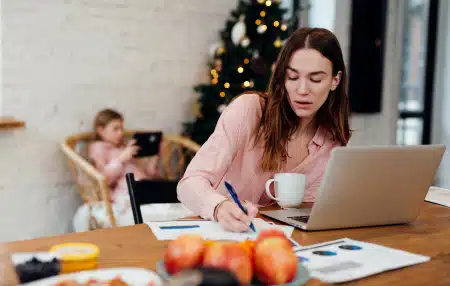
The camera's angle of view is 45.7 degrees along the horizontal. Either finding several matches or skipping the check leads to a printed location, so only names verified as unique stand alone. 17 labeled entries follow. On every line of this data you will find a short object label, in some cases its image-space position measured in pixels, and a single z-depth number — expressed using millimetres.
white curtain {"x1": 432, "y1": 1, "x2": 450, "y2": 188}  5129
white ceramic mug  1434
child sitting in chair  3010
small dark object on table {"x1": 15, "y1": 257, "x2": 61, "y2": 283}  778
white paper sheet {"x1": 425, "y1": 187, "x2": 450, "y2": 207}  1654
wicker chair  2666
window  5219
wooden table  930
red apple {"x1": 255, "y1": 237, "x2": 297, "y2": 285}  775
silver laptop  1141
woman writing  1520
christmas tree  3488
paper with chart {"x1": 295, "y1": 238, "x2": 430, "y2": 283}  909
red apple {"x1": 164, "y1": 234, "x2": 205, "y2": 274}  763
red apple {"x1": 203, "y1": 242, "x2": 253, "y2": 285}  715
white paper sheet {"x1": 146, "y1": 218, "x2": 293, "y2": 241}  1132
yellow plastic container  824
